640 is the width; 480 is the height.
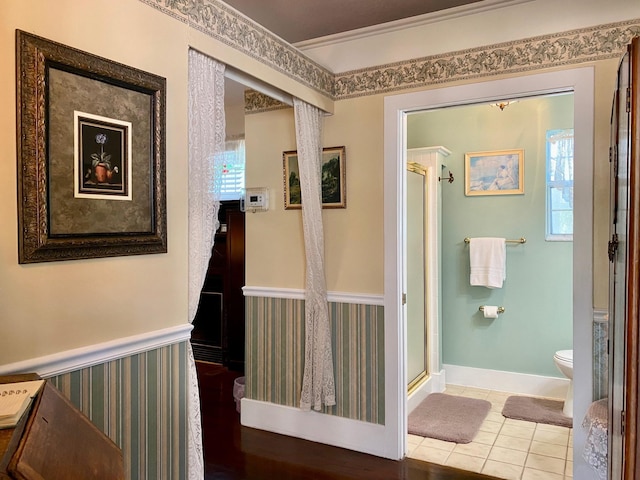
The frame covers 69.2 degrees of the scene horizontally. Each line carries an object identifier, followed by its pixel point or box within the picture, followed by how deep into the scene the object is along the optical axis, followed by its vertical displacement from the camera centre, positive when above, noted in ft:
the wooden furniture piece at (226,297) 14.88 -2.12
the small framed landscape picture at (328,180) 9.72 +1.11
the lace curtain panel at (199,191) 6.20 +0.56
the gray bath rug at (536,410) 11.01 -4.49
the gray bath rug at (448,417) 10.25 -4.48
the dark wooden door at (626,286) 3.48 -0.47
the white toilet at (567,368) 10.62 -3.17
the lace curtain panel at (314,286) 9.24 -1.11
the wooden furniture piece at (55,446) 2.67 -1.38
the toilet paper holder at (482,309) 13.00 -2.20
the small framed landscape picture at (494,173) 12.78 +1.63
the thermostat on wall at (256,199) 10.50 +0.75
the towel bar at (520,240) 12.66 -0.26
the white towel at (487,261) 12.73 -0.85
